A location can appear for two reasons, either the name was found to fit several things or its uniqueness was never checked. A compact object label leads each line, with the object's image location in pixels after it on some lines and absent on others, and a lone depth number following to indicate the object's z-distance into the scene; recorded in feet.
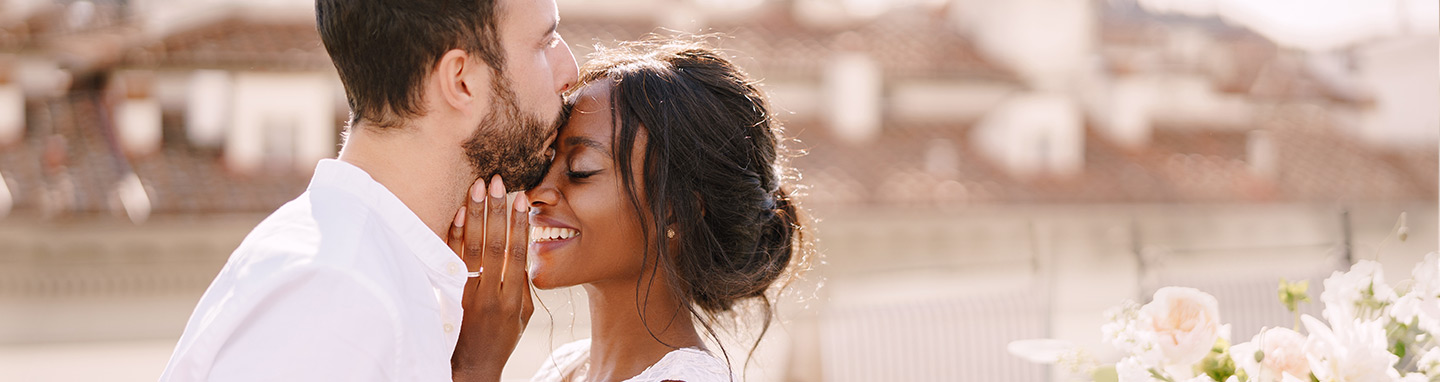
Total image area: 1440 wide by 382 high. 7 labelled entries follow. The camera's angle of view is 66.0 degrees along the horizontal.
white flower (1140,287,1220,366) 5.35
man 4.29
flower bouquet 5.15
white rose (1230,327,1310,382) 5.23
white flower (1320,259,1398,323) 5.40
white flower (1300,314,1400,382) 5.04
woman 6.97
